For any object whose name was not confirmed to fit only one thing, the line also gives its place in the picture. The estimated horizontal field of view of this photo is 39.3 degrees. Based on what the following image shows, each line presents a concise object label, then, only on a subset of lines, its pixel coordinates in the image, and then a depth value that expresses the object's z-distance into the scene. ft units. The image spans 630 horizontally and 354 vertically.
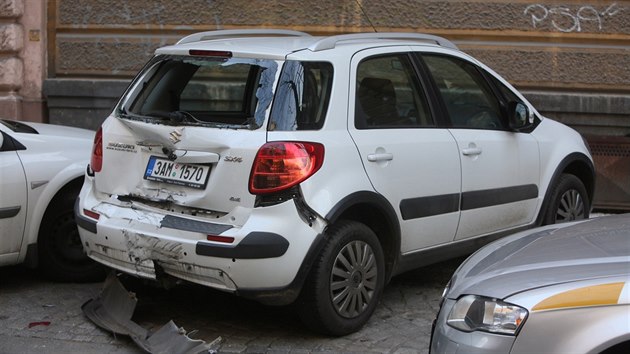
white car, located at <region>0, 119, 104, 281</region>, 19.11
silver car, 10.41
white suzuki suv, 15.44
